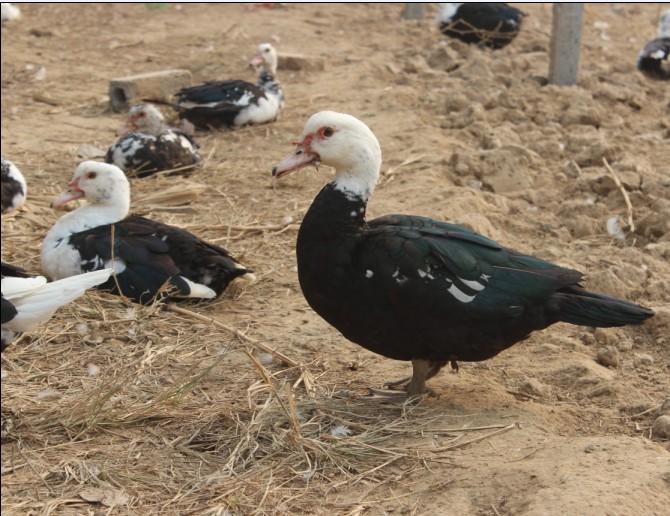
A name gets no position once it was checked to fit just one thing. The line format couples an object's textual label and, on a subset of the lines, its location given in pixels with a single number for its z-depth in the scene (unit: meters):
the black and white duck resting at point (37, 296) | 3.38
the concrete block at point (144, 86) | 9.22
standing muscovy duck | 3.84
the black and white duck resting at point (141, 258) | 5.03
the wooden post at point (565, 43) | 9.23
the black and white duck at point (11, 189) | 6.17
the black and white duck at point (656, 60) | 10.05
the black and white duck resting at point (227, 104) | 8.58
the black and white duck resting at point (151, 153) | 7.22
